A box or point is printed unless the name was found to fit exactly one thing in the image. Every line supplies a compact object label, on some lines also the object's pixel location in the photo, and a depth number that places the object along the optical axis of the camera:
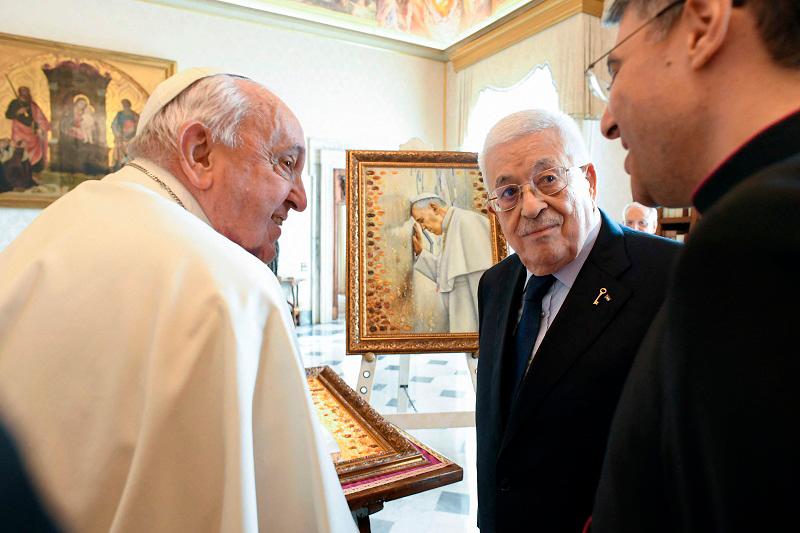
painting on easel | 3.66
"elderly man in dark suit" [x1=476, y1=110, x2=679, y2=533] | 1.41
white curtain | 7.34
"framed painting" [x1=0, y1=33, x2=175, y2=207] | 7.16
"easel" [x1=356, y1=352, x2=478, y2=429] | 3.62
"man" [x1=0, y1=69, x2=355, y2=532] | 0.94
